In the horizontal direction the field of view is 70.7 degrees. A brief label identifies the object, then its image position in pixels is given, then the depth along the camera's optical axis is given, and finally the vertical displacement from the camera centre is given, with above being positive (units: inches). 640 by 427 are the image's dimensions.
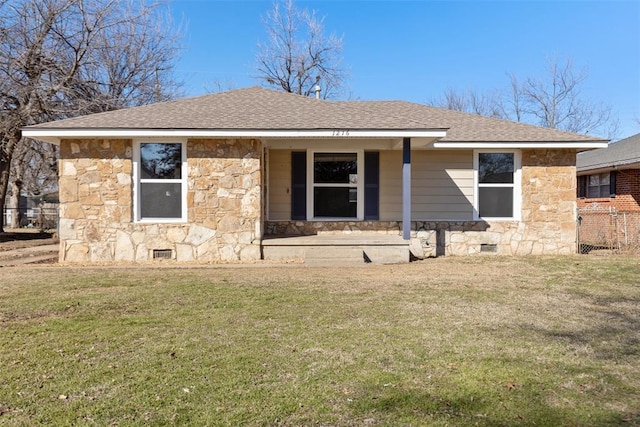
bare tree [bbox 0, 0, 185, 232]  535.8 +174.9
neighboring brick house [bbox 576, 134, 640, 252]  501.7 +22.8
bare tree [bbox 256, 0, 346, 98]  1054.7 +325.2
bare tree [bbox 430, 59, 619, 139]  1214.9 +300.6
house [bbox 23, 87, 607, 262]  369.4 +26.6
